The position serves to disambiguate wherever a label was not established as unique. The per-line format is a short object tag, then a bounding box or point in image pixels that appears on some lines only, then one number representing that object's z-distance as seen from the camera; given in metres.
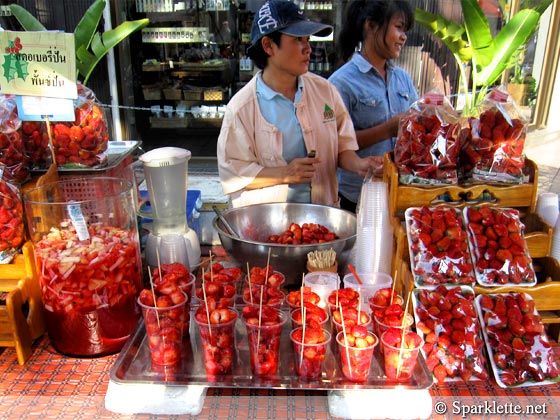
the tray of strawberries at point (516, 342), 1.30
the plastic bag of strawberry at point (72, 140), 1.74
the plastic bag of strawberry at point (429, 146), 1.48
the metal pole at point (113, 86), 5.30
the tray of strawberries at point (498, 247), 1.42
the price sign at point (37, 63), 1.61
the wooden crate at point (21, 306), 1.40
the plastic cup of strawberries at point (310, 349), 1.20
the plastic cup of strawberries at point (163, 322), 1.26
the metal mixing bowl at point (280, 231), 1.62
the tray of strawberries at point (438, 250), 1.41
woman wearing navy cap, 2.21
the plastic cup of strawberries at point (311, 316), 1.25
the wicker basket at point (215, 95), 5.94
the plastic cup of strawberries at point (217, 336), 1.22
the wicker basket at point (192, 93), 5.92
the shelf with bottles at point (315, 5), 5.47
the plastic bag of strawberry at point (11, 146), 1.56
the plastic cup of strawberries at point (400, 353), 1.18
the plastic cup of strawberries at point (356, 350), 1.18
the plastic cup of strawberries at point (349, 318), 1.24
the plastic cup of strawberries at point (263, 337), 1.22
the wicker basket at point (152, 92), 5.92
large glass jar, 1.36
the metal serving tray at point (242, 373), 1.21
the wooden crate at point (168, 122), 6.12
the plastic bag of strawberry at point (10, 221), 1.45
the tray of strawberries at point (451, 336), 1.31
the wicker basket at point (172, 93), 5.95
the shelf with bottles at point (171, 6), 5.56
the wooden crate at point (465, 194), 1.52
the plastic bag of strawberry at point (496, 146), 1.48
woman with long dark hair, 2.54
